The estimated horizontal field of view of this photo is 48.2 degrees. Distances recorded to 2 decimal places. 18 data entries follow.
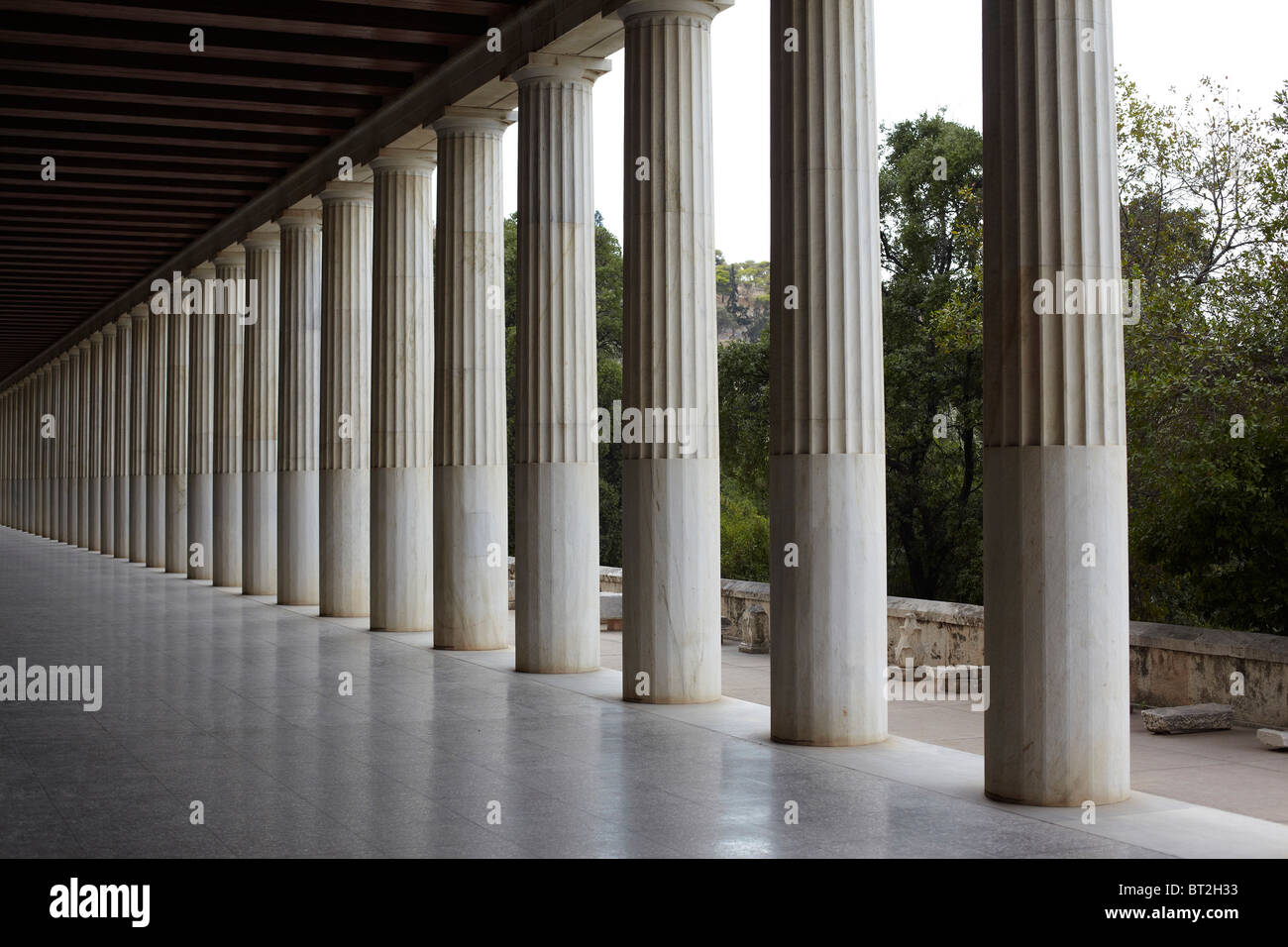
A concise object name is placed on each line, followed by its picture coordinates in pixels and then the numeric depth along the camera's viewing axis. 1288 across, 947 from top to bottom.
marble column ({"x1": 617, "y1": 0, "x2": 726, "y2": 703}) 22.62
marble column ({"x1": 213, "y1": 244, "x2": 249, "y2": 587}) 49.53
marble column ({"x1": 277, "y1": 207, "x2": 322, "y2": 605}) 41.03
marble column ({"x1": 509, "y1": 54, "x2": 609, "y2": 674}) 26.34
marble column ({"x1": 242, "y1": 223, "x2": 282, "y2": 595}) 45.44
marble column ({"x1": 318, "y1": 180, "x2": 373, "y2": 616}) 37.34
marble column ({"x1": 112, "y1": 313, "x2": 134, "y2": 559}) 67.81
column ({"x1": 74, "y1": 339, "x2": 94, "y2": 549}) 79.19
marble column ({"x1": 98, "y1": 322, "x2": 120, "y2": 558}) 72.06
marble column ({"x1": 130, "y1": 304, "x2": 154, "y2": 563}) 63.72
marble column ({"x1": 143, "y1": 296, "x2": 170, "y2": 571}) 60.44
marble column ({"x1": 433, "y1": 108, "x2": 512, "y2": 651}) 30.16
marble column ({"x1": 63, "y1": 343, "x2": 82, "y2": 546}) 84.50
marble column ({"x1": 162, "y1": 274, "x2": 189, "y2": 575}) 57.69
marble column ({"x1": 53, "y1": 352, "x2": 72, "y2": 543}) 87.75
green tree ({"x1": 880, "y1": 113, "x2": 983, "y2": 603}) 53.94
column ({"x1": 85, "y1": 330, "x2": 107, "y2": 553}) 76.69
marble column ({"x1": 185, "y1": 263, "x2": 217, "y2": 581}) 53.94
